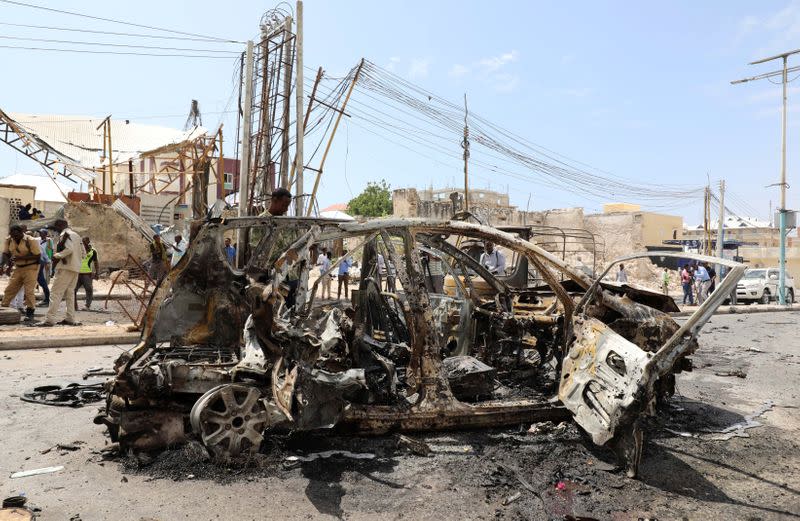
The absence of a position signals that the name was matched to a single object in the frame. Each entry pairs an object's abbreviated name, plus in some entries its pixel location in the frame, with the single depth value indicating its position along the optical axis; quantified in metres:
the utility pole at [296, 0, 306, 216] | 14.07
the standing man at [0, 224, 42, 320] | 10.65
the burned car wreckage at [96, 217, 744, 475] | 3.80
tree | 58.67
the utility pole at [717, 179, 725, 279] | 28.31
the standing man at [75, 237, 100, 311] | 12.77
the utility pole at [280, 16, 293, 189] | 14.42
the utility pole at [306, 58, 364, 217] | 14.42
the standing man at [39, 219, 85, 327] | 10.38
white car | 23.19
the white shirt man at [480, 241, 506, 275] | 10.46
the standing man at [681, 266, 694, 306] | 20.97
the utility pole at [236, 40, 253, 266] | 14.20
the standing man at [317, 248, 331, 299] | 13.20
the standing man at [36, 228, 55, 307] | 13.76
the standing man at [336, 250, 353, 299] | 15.53
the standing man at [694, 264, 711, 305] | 21.16
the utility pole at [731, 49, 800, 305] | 21.52
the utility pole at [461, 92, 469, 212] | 22.65
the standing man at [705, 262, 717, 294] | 20.34
